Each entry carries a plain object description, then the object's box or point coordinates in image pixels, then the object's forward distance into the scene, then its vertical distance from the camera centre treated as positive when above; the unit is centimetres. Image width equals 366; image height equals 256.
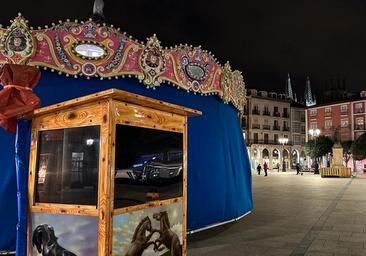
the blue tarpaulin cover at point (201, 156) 568 -6
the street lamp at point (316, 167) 3684 -147
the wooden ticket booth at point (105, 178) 334 -27
